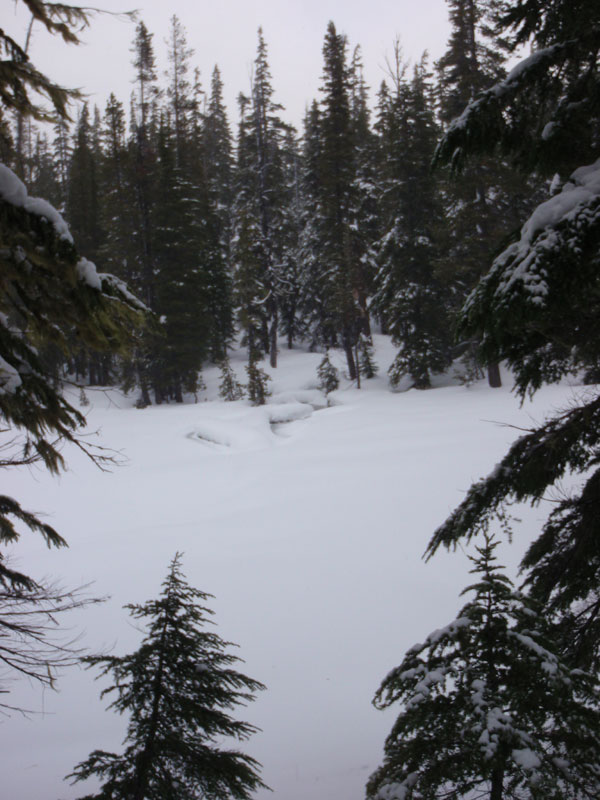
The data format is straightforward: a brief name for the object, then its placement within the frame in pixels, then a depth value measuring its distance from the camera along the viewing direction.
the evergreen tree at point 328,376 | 25.22
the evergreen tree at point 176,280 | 24.66
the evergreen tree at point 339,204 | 24.56
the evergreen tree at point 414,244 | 22.00
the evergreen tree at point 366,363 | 25.82
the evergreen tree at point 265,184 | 29.03
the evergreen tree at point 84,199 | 30.55
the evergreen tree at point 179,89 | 36.06
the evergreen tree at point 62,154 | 42.94
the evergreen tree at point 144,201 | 24.55
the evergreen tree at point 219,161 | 38.12
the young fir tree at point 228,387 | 25.42
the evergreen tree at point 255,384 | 23.08
